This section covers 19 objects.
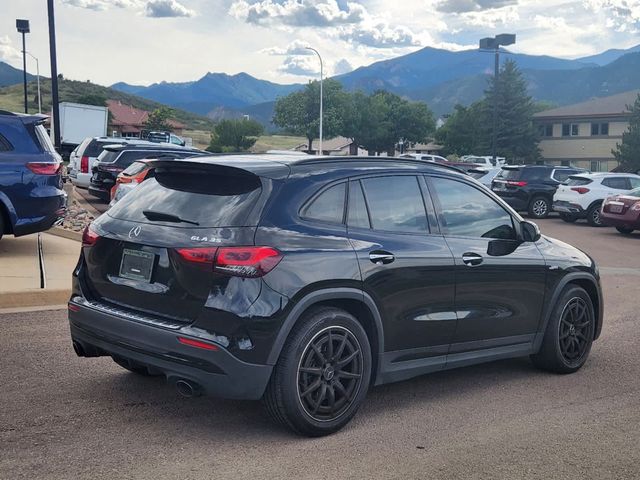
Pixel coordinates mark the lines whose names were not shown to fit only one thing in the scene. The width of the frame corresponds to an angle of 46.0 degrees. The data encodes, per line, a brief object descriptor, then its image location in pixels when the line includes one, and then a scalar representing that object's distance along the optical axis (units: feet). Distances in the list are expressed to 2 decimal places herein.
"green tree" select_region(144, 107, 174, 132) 325.21
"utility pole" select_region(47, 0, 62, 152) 65.36
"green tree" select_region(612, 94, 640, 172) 186.60
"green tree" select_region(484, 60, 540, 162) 219.61
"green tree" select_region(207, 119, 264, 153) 281.54
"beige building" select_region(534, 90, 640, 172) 206.59
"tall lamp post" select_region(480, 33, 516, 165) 232.86
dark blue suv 32.89
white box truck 137.49
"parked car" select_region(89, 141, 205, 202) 65.46
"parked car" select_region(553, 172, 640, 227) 71.26
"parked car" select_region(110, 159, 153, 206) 44.70
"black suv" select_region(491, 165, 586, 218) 78.79
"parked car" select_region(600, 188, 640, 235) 61.00
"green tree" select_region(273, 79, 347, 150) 261.24
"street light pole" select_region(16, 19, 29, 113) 171.95
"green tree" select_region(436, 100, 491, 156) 230.48
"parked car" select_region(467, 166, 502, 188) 87.97
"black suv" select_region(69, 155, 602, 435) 14.01
